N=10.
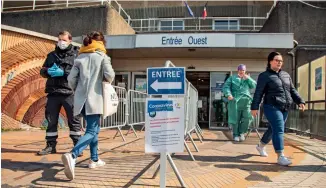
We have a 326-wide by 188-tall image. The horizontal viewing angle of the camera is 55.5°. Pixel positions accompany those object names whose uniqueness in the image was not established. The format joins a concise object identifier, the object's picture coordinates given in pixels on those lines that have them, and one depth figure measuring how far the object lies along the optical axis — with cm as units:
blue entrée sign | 339
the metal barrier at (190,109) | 529
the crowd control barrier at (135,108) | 800
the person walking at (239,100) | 734
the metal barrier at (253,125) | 775
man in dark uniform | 507
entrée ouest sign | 1057
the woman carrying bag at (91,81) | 412
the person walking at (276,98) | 483
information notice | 333
